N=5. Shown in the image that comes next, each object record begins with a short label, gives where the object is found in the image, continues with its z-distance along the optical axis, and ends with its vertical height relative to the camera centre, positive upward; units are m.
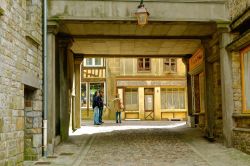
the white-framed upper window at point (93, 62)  31.64 +3.44
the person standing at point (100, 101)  20.27 +0.24
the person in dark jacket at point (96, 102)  20.14 +0.17
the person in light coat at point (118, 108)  22.62 -0.14
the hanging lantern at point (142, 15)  10.48 +2.35
